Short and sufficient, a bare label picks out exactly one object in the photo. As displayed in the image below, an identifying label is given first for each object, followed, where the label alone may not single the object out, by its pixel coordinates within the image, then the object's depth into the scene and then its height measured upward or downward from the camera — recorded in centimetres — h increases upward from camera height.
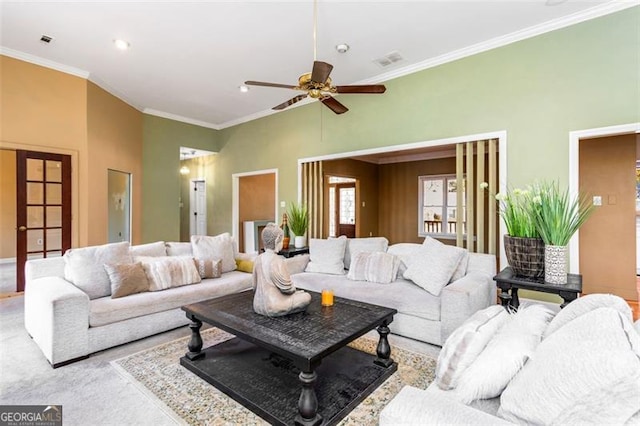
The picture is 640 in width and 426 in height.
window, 777 +15
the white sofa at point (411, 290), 278 -80
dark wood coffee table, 184 -118
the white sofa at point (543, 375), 90 -56
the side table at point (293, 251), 519 -66
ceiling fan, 269 +120
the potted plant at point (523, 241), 270 -26
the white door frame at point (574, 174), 339 +41
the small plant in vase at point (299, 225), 567 -24
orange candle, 257 -71
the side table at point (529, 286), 246 -60
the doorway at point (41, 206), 443 +8
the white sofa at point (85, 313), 249 -90
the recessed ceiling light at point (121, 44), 389 +211
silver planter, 253 -43
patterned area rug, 190 -123
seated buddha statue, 227 -54
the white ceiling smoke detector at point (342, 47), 392 +208
